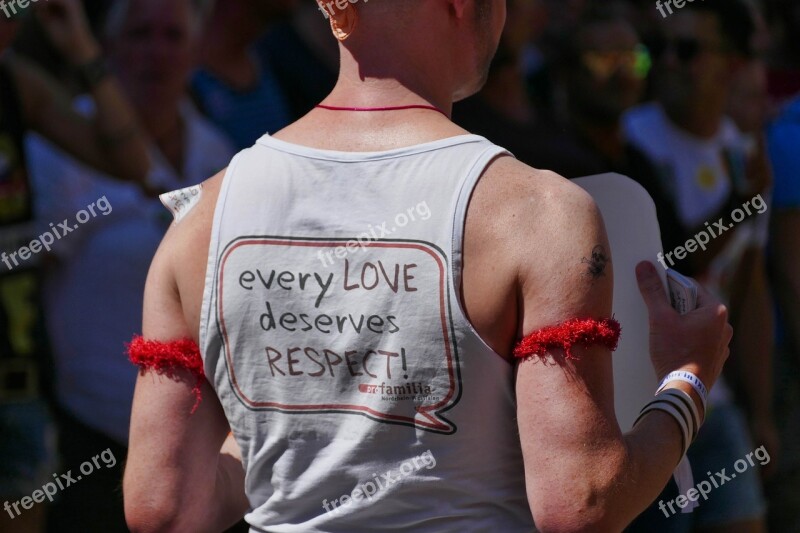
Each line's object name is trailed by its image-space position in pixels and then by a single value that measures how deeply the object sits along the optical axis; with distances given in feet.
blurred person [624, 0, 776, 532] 25.49
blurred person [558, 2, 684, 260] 28.91
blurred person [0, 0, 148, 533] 21.21
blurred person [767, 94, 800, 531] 28.12
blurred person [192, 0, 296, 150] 24.77
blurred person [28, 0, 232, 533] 22.16
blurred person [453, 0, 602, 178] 24.30
